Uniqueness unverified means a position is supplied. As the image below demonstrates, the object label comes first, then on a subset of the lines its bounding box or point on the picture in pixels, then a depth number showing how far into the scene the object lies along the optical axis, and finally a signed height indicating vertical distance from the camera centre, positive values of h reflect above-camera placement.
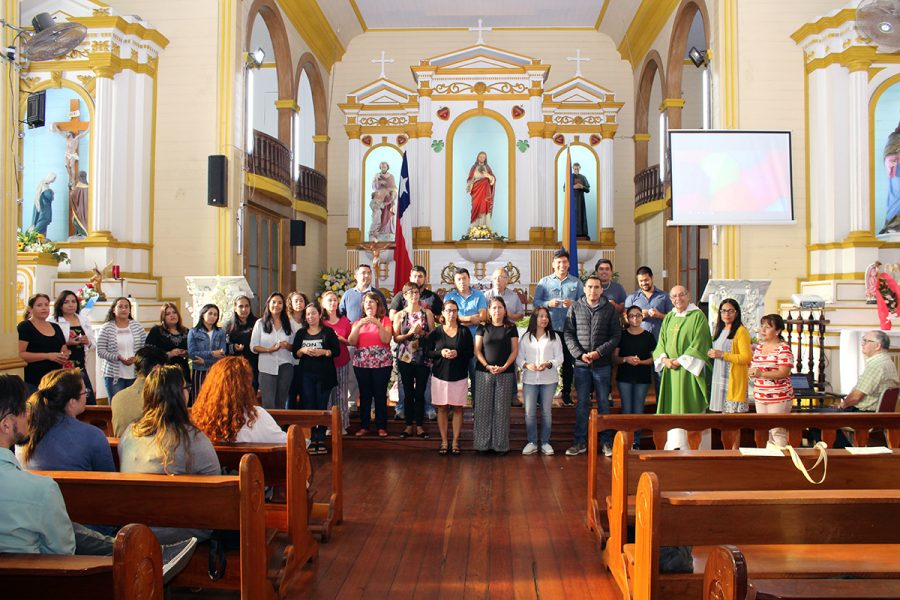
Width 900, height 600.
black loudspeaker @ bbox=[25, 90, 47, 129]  6.60 +1.75
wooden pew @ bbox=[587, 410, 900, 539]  4.03 -0.67
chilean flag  9.63 +0.89
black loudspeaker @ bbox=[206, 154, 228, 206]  8.87 +1.50
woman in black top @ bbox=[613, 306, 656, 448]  5.97 -0.48
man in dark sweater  5.97 -0.33
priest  5.43 -0.41
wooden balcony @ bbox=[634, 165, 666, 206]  12.34 +2.00
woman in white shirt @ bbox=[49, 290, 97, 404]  5.56 -0.18
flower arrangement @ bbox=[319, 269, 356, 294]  12.40 +0.41
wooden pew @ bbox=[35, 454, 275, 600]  2.52 -0.66
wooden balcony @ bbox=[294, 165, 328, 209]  13.10 +2.14
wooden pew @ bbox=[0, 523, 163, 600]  1.79 -0.66
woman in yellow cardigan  5.23 -0.42
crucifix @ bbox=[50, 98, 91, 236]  8.81 +1.87
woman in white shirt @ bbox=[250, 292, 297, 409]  5.96 -0.35
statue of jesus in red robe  12.79 +1.94
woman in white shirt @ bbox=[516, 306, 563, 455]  6.01 -0.51
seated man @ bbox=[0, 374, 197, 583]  2.06 -0.57
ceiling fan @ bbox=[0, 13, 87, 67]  5.23 +1.88
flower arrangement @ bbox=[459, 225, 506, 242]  12.30 +1.15
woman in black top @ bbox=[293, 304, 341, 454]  5.86 -0.44
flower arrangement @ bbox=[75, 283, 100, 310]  7.79 +0.10
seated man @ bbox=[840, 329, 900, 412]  5.08 -0.50
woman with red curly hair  3.49 -0.45
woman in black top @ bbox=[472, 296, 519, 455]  5.97 -0.62
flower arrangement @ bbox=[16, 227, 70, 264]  8.34 +0.69
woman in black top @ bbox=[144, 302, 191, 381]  5.83 -0.24
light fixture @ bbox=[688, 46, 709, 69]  9.74 +3.21
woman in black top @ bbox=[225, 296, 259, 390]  6.21 -0.22
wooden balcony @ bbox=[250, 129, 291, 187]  10.95 +2.23
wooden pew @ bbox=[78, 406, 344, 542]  4.05 -0.73
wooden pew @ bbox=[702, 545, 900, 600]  1.78 -0.75
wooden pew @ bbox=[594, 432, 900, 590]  3.05 -0.70
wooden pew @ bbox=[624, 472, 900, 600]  2.24 -0.66
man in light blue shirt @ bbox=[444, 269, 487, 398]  6.42 +0.03
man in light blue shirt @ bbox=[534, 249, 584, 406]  6.63 +0.11
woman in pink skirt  5.97 -0.49
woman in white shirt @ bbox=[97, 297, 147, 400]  5.80 -0.31
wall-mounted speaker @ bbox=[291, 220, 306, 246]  12.01 +1.16
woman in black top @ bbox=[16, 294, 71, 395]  5.23 -0.27
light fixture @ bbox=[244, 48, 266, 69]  9.66 +3.21
